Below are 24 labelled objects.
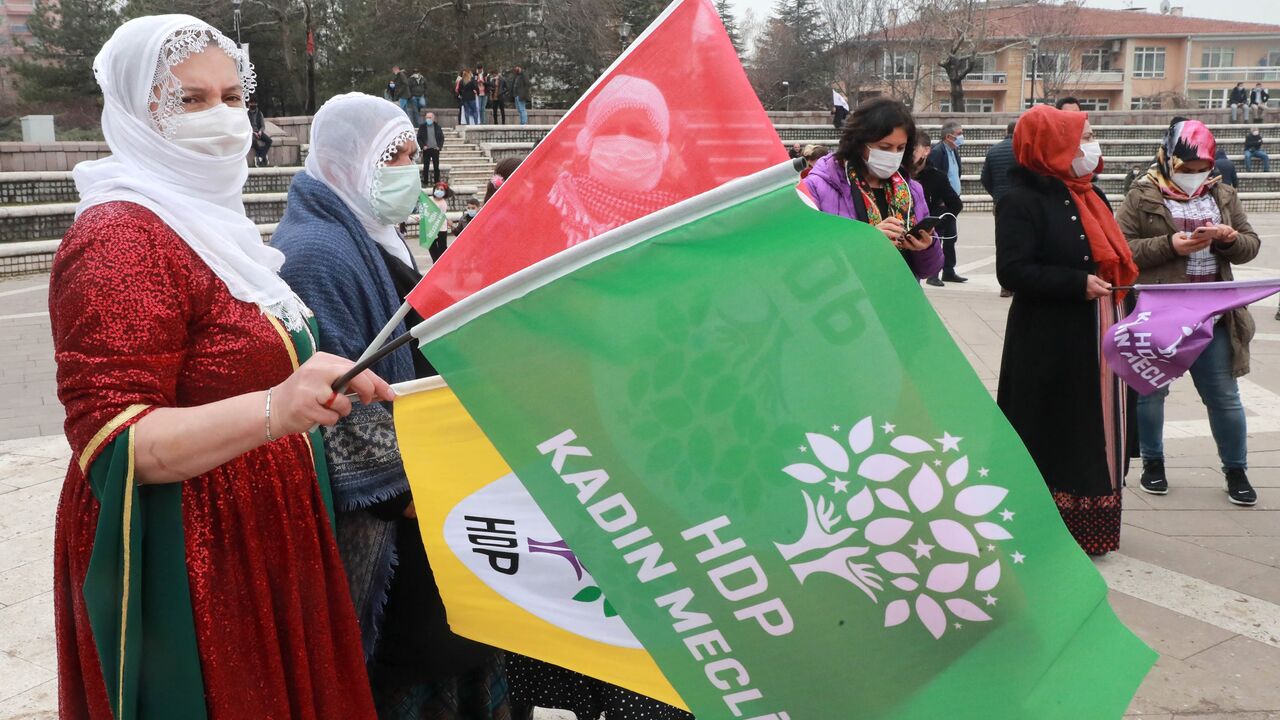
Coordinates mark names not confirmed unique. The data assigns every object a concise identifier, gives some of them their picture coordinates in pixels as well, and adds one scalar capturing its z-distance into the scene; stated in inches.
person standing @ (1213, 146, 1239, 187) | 500.1
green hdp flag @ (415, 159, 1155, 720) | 55.1
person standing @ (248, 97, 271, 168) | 867.4
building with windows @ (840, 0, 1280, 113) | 2536.9
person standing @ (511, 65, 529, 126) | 1242.6
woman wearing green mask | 89.4
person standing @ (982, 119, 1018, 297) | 471.8
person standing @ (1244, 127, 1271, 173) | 1073.5
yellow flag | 77.1
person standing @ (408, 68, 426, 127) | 1089.4
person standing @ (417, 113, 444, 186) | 871.1
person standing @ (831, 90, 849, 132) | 789.2
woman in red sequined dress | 66.7
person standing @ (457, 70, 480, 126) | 1149.1
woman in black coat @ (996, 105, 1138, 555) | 176.9
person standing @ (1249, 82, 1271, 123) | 1343.5
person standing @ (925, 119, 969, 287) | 511.2
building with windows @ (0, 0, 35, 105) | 1704.0
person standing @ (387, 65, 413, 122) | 1080.8
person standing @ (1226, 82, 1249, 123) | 1359.5
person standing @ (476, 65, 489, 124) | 1158.3
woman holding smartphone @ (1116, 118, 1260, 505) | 195.6
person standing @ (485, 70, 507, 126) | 1204.7
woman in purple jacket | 179.6
